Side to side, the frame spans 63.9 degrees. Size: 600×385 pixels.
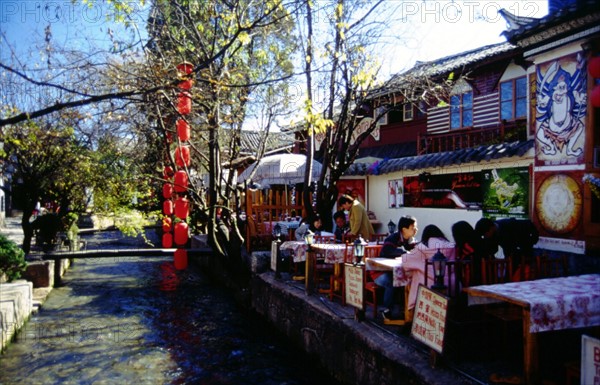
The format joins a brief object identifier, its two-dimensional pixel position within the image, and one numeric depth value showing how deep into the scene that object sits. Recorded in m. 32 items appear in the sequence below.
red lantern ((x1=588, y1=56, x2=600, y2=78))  6.09
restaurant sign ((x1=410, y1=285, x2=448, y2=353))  5.05
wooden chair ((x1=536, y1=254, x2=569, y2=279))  6.40
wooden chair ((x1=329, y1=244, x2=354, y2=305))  8.27
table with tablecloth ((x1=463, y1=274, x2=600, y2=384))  4.48
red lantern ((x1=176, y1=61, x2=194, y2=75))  7.91
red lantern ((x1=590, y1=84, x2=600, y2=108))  6.00
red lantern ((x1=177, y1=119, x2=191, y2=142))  10.65
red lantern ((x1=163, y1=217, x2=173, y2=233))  13.41
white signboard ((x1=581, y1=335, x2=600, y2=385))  3.90
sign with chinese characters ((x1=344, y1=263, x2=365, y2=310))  6.83
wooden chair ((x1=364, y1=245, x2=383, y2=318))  8.29
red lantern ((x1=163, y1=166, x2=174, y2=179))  16.49
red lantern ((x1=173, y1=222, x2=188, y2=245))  11.46
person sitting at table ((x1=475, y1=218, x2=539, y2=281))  6.25
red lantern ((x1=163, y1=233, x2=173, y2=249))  13.64
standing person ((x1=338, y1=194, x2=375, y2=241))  9.81
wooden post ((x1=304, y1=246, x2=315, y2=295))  8.83
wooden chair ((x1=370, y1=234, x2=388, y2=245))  10.01
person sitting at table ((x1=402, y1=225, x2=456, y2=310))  6.34
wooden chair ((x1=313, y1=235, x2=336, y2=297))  9.39
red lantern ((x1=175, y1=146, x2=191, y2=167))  11.69
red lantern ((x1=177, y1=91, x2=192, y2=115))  9.58
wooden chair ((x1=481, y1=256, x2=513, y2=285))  6.05
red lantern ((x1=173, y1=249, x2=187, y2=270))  12.46
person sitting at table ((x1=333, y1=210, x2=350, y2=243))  10.02
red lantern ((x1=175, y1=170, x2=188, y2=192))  11.54
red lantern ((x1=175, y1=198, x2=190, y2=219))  11.30
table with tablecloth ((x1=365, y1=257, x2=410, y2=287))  6.57
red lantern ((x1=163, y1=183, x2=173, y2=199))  12.85
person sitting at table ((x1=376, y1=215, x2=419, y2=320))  7.27
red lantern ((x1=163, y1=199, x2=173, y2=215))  13.16
